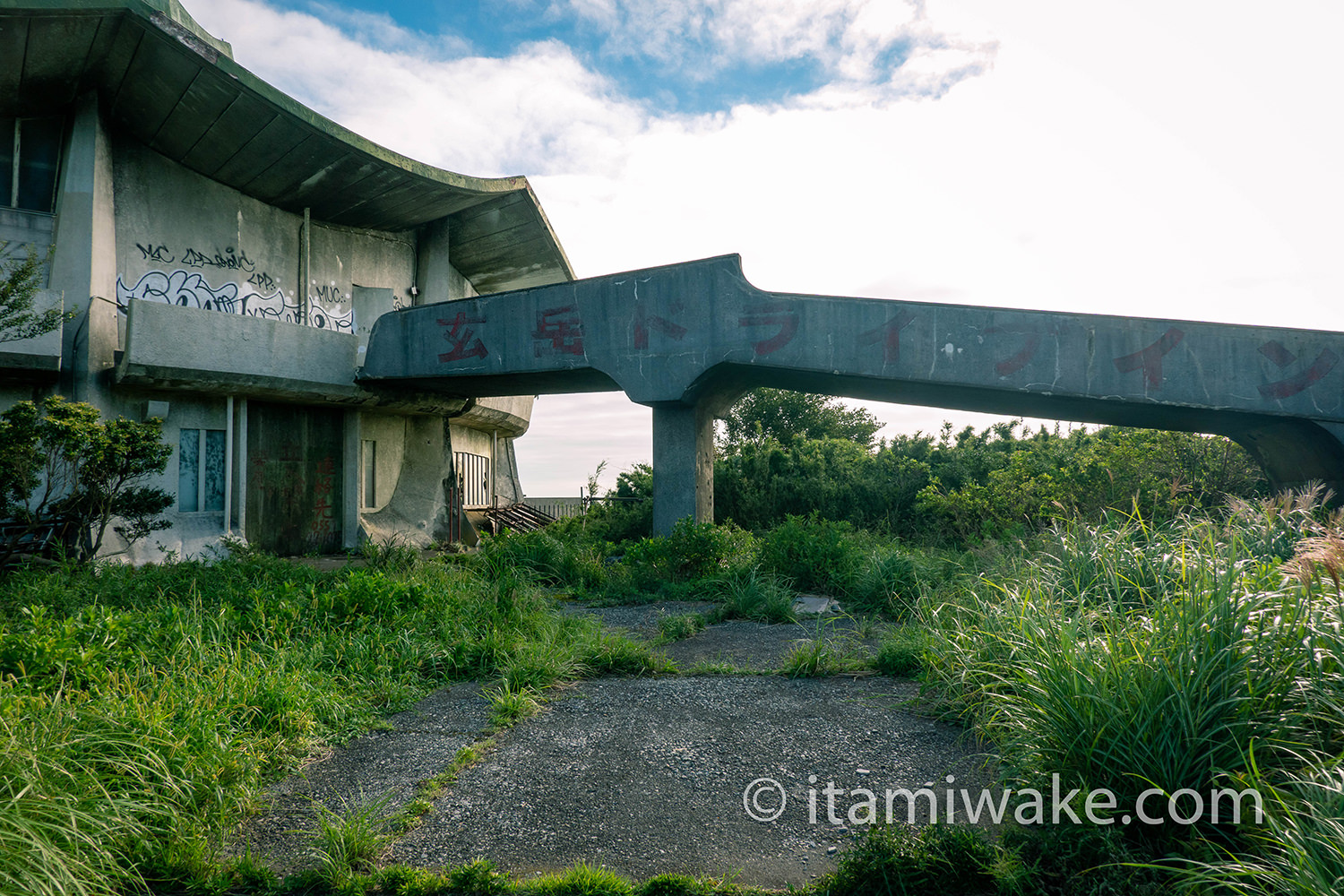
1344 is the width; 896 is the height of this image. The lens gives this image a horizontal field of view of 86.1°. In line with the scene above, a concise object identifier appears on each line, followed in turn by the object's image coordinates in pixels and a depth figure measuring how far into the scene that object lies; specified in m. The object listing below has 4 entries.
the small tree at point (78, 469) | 8.36
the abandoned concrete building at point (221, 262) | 11.09
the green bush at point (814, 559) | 9.73
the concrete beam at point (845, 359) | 9.48
